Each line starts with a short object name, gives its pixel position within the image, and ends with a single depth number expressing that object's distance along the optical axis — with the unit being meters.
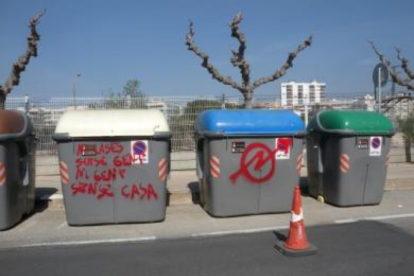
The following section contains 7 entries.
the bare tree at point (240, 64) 16.03
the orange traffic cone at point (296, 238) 5.43
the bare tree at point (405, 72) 20.58
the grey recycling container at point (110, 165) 7.02
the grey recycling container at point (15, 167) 6.72
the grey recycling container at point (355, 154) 8.12
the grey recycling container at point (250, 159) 7.44
